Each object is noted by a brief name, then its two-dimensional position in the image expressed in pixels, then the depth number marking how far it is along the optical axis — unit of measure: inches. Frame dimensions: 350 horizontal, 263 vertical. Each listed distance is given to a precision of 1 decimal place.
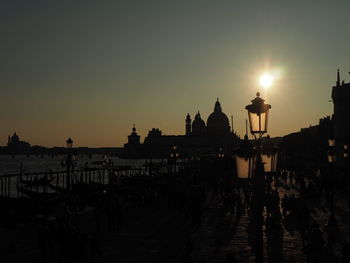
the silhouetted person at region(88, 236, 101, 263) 579.7
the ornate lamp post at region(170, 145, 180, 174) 1876.7
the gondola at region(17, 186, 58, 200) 1483.1
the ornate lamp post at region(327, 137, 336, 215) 824.7
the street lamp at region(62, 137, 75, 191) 1078.5
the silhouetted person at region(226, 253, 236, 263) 355.6
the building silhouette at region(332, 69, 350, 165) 2723.9
